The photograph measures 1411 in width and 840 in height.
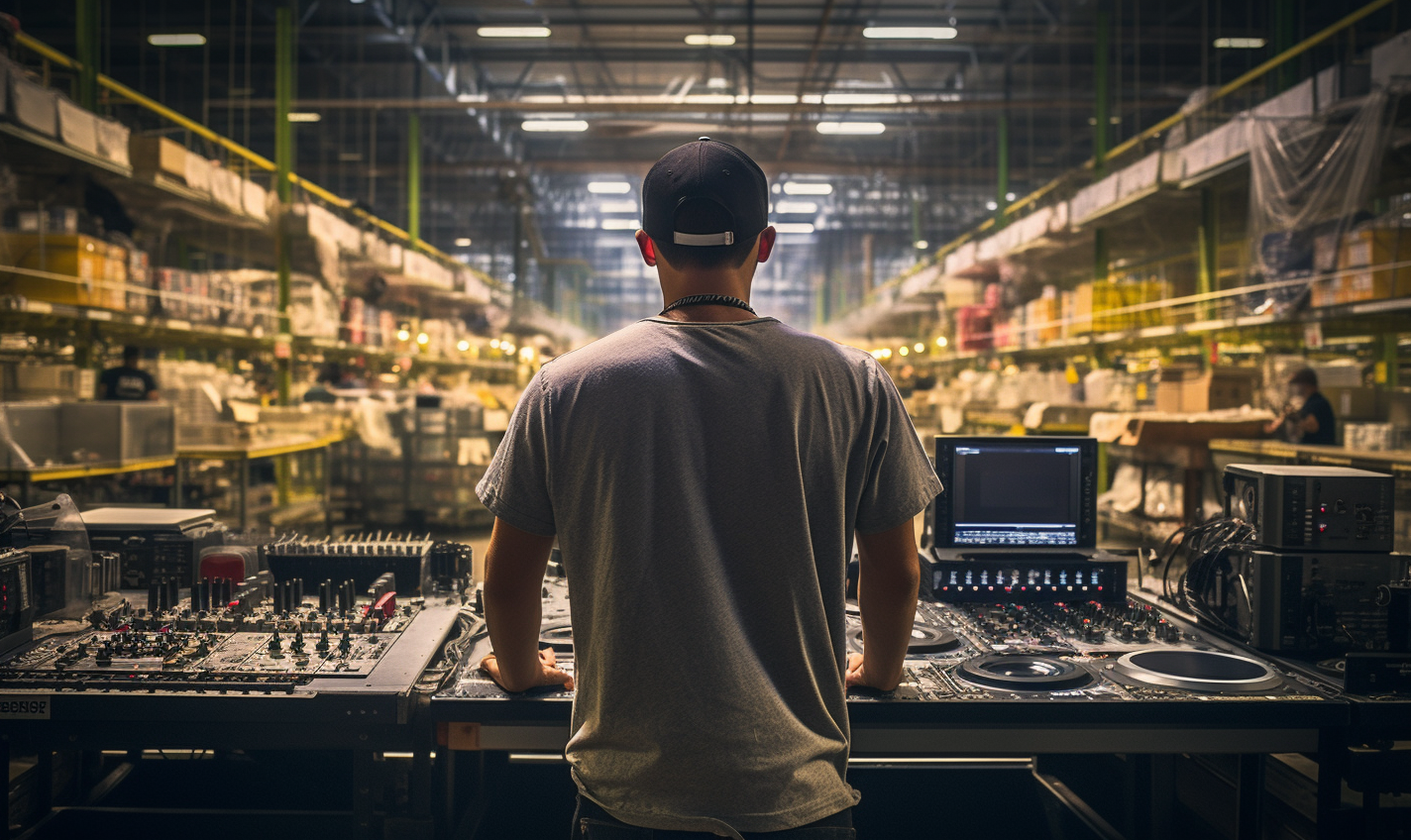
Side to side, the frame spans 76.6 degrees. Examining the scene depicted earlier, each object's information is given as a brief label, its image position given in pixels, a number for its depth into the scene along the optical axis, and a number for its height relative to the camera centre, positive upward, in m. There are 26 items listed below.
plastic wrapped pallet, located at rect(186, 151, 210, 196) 6.98 +1.80
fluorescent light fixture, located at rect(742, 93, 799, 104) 10.66 +3.76
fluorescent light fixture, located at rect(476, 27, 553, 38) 12.16 +5.06
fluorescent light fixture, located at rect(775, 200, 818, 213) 22.44 +5.08
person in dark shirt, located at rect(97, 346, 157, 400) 7.00 +0.14
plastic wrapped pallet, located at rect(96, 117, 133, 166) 5.88 +1.73
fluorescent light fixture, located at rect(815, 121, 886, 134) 13.53 +4.29
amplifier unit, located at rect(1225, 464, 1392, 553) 2.16 -0.24
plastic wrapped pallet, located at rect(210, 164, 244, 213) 7.48 +1.80
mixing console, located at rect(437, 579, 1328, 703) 1.88 -0.59
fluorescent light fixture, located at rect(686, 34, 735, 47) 11.24 +4.61
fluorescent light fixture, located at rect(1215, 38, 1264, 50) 11.01 +4.55
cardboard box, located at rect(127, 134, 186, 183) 6.49 +1.79
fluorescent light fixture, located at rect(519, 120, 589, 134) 13.31 +4.17
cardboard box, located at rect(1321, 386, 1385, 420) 6.96 +0.05
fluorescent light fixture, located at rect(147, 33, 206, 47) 11.09 +4.55
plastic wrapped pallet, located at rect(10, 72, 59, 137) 4.96 +1.67
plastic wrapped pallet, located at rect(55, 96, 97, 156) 5.44 +1.70
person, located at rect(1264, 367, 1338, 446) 6.01 -0.06
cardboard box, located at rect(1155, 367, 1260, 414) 6.57 +0.14
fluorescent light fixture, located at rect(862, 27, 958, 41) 11.16 +4.69
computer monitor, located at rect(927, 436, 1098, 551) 2.66 -0.27
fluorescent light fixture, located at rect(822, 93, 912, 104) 10.85 +3.86
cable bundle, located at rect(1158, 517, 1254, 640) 2.32 -0.43
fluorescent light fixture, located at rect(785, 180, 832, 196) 19.33 +4.71
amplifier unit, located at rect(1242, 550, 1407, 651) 2.14 -0.45
